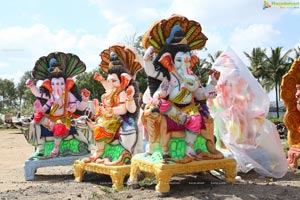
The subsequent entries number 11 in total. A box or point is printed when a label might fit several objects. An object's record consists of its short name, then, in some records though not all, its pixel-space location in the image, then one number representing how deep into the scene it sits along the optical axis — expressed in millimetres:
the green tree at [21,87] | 40550
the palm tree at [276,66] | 28812
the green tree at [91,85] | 24609
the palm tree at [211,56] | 24453
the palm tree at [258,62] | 29062
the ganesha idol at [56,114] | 7164
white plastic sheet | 6168
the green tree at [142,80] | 20756
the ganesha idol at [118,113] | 5914
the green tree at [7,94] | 42094
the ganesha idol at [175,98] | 5047
